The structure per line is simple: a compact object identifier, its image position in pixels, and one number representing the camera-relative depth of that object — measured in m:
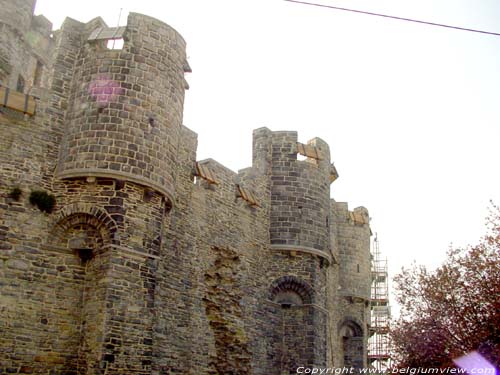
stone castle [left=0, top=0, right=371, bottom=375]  13.44
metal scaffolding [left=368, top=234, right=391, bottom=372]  29.36
